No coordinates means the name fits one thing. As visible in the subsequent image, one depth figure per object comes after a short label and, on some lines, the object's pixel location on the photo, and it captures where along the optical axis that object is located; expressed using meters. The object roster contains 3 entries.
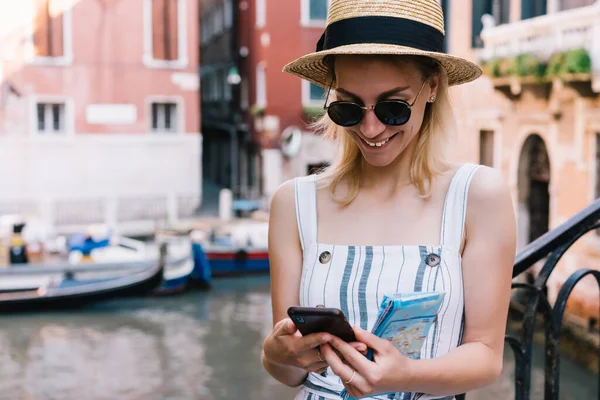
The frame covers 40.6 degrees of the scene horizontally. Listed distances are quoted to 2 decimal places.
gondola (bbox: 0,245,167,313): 9.09
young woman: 0.93
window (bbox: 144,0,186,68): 12.77
